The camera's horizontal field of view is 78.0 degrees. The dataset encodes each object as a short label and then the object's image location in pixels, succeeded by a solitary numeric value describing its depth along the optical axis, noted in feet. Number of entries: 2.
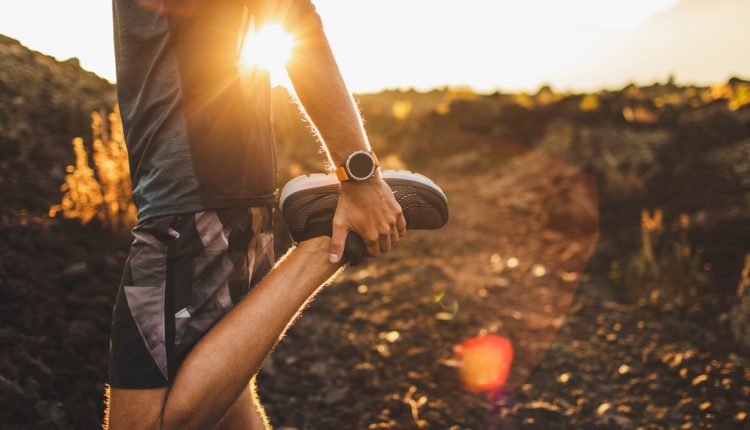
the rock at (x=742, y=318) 10.64
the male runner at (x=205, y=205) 3.91
